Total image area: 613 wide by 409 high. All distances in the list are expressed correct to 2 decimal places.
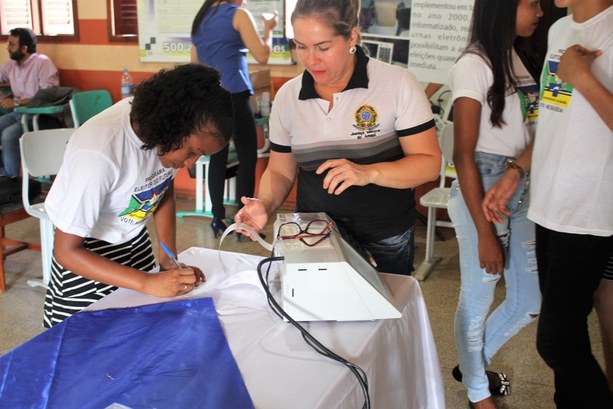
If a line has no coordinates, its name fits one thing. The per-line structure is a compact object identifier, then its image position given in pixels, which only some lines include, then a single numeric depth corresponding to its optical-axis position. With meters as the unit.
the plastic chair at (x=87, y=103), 4.16
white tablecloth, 1.01
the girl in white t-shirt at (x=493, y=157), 1.61
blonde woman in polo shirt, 1.34
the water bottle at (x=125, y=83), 4.32
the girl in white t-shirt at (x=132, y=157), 1.28
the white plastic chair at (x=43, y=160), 2.74
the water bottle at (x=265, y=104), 3.87
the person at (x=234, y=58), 3.30
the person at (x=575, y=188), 1.38
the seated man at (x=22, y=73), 4.60
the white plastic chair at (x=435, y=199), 3.00
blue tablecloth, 0.98
